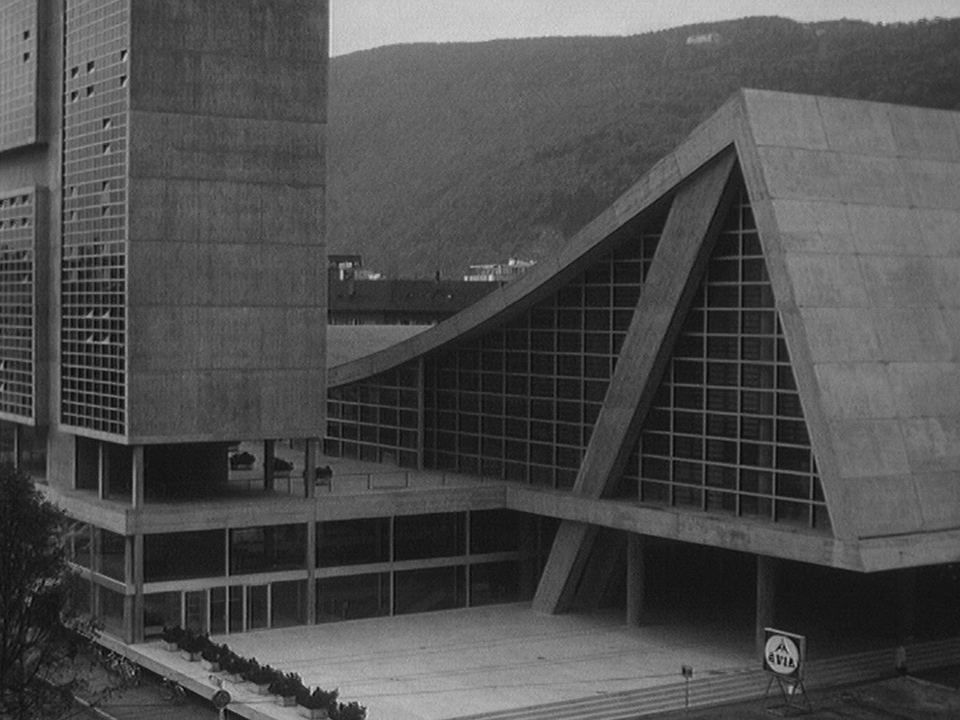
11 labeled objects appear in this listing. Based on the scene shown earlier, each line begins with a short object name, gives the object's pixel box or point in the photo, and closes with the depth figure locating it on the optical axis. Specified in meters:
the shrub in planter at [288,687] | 32.25
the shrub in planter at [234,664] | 34.31
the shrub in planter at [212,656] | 35.03
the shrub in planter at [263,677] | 33.22
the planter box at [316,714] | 31.16
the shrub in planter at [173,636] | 36.91
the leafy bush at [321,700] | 31.09
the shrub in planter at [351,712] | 30.00
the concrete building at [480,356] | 33.97
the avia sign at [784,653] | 32.84
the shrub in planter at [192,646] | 35.97
